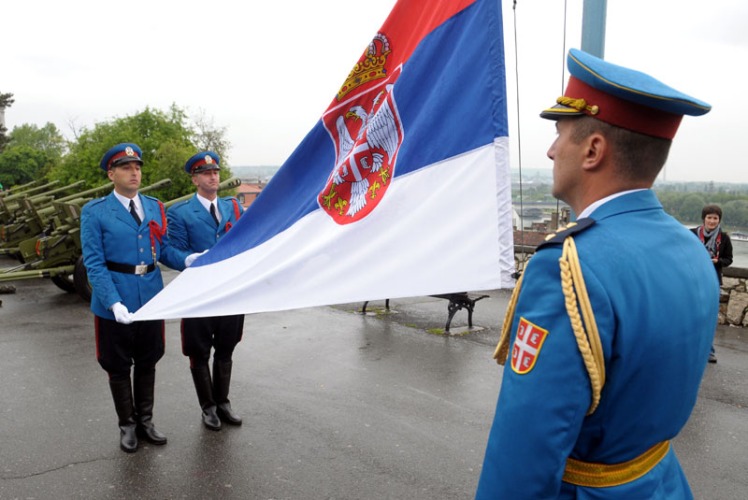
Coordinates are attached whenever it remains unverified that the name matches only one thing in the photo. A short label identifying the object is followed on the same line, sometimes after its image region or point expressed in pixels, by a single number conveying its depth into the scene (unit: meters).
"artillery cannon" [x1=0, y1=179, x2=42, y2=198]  19.93
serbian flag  2.55
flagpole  3.23
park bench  8.36
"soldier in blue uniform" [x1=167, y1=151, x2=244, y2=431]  5.00
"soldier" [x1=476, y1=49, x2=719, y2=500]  1.44
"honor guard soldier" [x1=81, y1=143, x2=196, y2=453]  4.54
